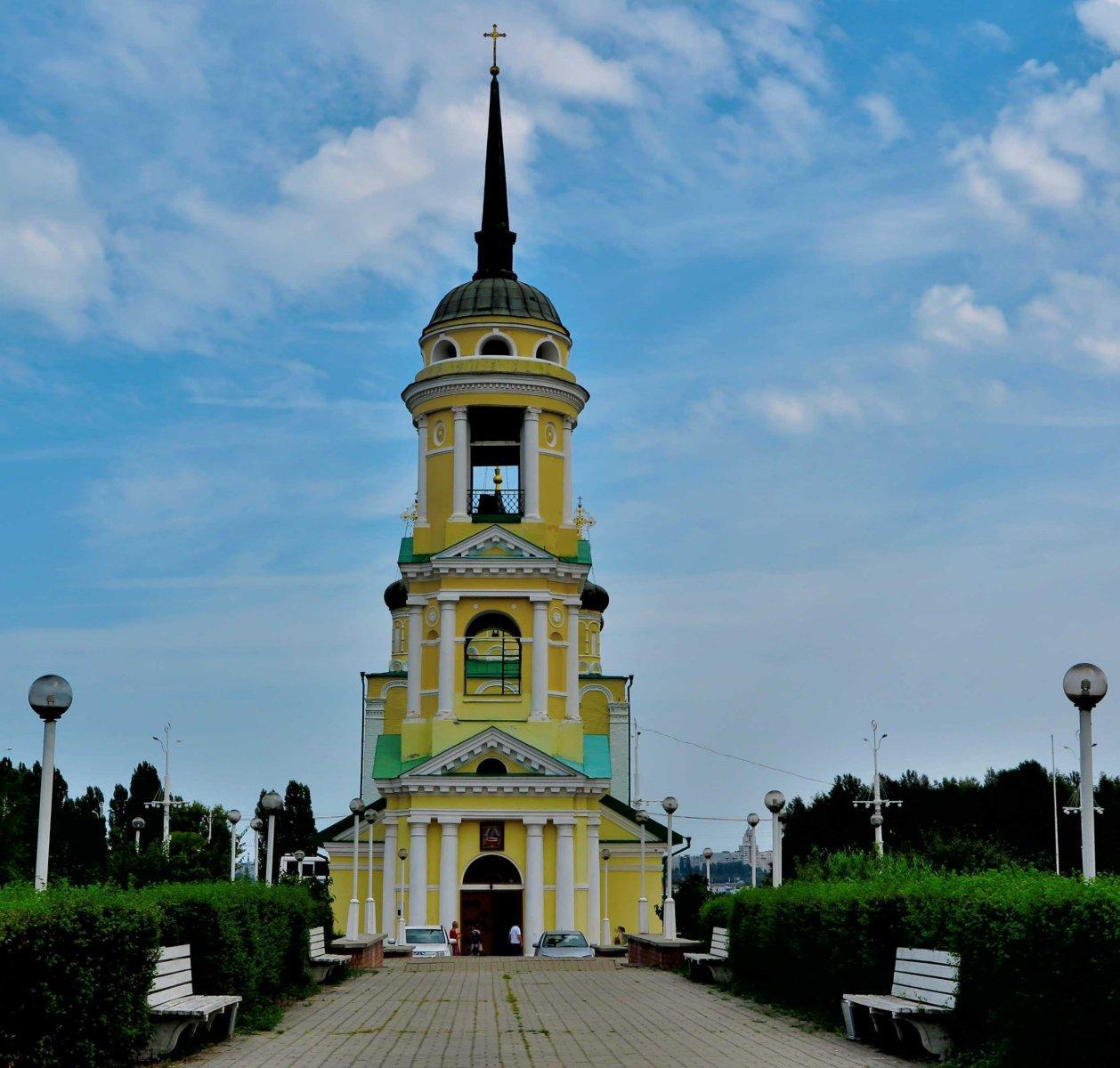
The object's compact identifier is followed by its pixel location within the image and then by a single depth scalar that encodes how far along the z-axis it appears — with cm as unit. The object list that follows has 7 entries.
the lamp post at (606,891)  5377
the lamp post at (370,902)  4853
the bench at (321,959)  2562
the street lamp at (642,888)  5172
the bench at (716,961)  2541
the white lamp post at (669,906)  3959
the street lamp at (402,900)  4909
